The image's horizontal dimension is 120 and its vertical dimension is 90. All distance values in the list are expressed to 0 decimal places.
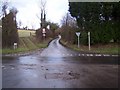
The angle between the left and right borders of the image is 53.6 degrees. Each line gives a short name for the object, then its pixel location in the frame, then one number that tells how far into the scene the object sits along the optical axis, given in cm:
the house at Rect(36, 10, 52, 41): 2753
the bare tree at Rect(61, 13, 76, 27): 2548
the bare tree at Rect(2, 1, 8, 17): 1650
